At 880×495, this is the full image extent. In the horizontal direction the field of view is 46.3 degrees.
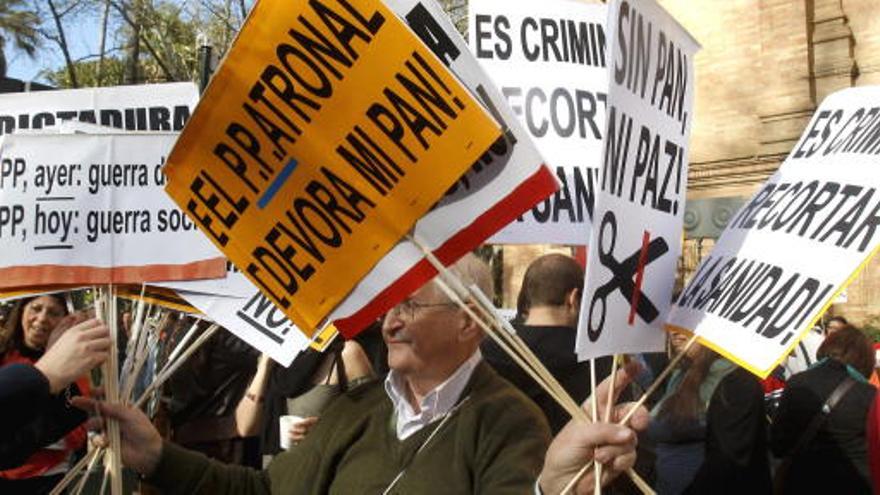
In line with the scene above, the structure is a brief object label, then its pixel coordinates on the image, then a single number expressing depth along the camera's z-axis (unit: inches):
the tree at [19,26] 994.7
